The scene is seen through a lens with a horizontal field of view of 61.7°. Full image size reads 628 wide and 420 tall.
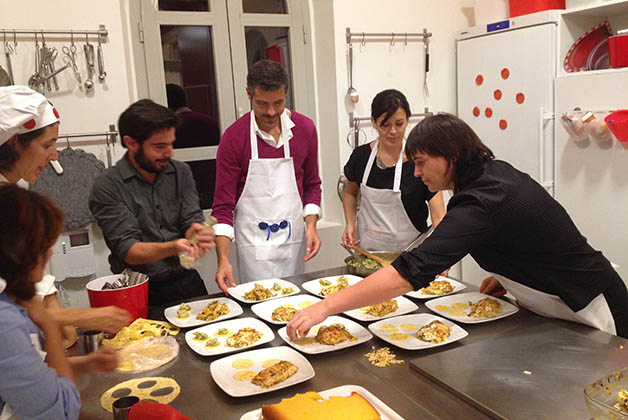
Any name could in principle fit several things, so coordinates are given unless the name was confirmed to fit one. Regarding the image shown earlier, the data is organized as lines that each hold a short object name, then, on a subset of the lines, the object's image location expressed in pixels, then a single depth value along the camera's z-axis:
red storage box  3.54
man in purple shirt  2.58
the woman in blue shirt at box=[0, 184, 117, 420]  1.05
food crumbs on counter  1.56
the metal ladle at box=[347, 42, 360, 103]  3.82
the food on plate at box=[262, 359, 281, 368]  1.56
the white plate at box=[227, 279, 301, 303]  2.17
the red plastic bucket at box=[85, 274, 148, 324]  1.83
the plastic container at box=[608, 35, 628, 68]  2.99
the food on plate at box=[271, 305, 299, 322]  1.89
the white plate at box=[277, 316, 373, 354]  1.63
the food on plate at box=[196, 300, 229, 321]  1.94
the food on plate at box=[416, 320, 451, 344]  1.65
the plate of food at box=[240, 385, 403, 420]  1.23
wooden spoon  2.29
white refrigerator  3.14
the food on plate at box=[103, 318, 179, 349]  1.74
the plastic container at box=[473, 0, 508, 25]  3.89
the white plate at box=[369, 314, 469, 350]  1.62
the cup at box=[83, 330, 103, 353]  1.69
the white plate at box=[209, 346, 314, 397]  1.41
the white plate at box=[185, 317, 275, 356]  1.67
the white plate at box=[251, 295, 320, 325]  1.96
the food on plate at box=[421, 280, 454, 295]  2.08
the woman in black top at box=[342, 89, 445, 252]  2.57
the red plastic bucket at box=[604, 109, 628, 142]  2.94
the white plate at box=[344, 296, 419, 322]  1.87
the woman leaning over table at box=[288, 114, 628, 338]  1.60
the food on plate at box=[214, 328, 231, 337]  1.80
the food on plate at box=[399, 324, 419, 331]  1.76
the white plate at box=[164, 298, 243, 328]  1.90
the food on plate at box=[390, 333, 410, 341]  1.68
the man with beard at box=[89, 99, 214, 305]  2.06
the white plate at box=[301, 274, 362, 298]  2.21
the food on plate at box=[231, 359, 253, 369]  1.56
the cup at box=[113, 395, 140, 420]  1.26
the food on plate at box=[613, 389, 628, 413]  1.16
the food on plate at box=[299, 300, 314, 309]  2.07
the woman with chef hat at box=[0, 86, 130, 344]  1.65
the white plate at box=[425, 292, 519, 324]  1.79
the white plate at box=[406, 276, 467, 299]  2.05
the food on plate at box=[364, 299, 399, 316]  1.90
